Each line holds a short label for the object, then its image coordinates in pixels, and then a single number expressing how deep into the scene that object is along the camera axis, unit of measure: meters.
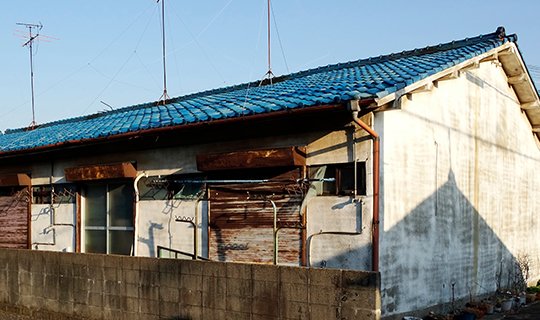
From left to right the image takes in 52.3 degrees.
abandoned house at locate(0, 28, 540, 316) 8.59
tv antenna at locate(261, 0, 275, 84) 13.47
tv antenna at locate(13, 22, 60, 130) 17.81
